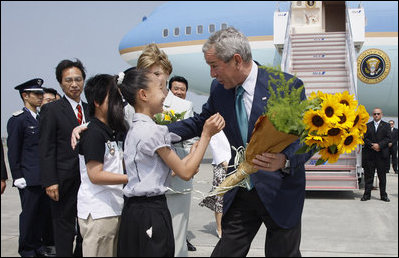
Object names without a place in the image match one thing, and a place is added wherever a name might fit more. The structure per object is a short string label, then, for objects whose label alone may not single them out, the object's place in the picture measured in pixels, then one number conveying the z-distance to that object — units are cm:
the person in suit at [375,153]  845
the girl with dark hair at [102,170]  260
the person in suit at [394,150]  1240
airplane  1488
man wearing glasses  355
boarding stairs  862
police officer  463
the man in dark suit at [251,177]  245
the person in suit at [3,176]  413
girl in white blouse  228
